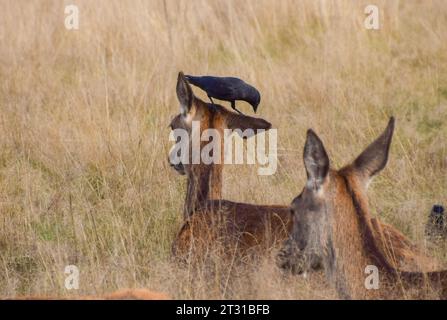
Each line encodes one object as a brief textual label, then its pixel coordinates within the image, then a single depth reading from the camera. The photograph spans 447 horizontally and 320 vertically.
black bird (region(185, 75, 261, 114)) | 12.40
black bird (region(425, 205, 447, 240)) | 12.05
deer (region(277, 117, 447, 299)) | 8.80
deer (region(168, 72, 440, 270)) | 10.72
